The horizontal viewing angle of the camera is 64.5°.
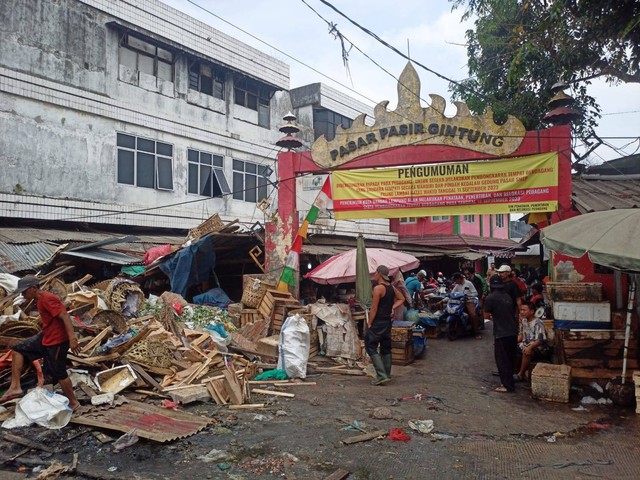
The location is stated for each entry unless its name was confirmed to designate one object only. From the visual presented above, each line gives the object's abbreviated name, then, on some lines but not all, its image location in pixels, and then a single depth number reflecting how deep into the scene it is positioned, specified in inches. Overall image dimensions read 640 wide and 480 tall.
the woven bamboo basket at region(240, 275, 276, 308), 434.9
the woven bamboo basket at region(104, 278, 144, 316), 385.4
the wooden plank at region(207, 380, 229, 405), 279.9
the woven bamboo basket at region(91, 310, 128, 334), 370.3
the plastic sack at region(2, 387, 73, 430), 235.0
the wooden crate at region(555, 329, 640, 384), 295.4
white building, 552.7
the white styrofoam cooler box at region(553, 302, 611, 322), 312.3
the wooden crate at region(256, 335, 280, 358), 376.2
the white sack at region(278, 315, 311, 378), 342.0
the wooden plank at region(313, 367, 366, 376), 362.0
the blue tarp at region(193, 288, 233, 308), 498.0
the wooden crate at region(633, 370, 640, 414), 260.2
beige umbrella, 247.8
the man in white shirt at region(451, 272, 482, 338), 496.4
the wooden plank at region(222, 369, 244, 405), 280.3
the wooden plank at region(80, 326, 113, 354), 315.9
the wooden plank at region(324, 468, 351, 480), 184.2
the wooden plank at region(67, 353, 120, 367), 293.0
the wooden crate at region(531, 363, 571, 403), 285.6
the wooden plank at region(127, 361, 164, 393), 289.0
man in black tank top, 329.4
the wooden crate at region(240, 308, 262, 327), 433.0
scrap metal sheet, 223.9
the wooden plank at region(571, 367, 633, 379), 295.9
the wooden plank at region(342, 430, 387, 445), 221.6
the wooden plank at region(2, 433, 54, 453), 213.7
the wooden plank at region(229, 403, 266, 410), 272.0
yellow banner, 388.8
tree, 394.0
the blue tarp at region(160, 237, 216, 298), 470.3
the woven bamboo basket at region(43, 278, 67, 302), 379.2
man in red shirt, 248.8
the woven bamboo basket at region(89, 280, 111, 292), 424.8
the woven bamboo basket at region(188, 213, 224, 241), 494.0
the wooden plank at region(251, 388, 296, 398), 299.9
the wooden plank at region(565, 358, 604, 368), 299.9
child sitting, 326.0
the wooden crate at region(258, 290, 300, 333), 421.6
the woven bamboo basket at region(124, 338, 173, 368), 310.3
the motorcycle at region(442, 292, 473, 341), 490.0
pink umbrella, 447.5
